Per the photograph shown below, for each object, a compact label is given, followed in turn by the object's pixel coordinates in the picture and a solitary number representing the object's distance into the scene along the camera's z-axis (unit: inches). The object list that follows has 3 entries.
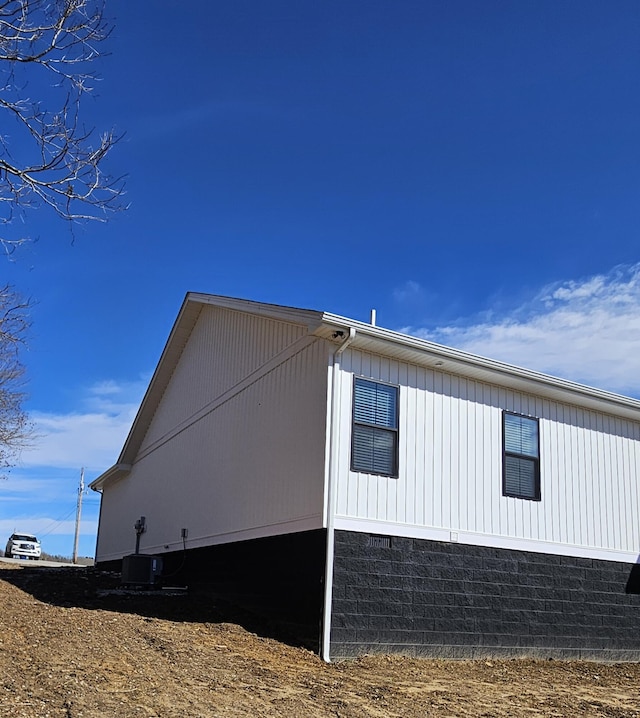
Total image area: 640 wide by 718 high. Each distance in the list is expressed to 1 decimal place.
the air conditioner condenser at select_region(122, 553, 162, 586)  598.5
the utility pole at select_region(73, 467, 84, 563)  1749.6
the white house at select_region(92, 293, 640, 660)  412.8
